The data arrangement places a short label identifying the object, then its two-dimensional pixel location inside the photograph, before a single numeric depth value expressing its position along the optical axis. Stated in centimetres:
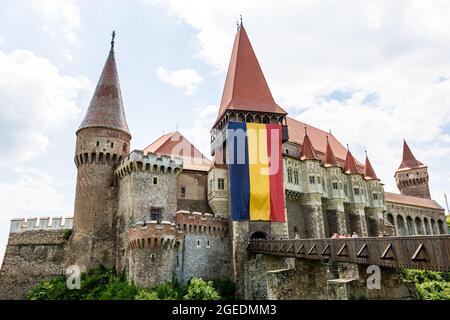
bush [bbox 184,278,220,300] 2164
